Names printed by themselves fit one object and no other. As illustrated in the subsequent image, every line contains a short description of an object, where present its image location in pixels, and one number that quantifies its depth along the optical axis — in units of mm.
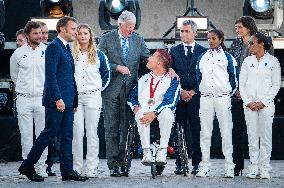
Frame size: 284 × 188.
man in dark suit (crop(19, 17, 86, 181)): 12765
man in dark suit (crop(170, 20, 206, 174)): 14280
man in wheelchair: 13603
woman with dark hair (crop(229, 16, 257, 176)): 13938
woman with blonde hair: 13595
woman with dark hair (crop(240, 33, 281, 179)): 13572
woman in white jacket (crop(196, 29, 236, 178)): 13740
